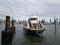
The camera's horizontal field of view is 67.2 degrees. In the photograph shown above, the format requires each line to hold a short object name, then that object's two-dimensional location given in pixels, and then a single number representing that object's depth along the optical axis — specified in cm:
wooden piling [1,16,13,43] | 863
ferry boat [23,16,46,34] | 1546
